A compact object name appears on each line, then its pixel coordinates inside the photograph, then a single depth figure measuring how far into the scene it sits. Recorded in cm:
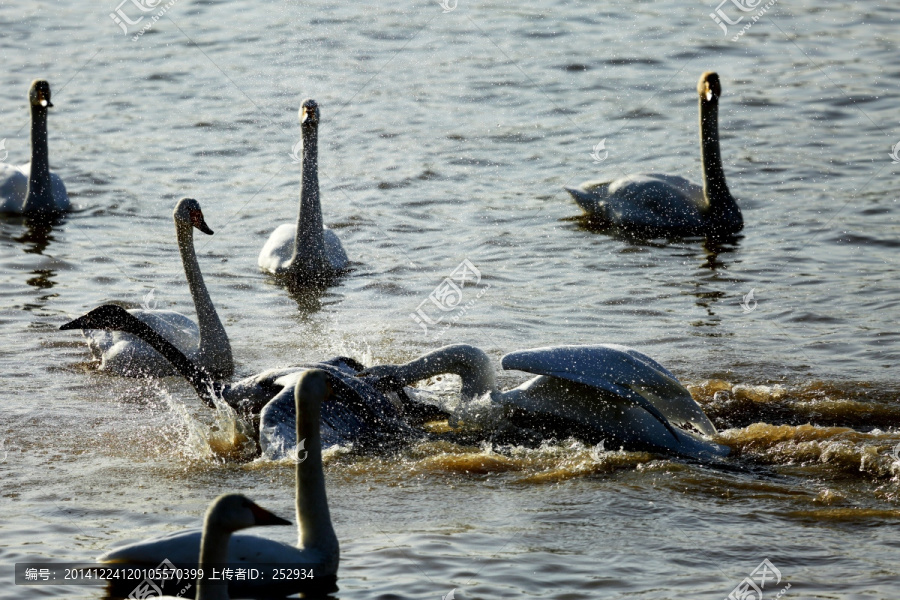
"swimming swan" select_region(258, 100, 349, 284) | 2092
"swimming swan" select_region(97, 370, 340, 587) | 955
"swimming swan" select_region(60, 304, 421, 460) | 1317
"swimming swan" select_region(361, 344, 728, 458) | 1305
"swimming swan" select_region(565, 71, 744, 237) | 2320
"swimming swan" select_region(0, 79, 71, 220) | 2458
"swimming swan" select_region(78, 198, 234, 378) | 1666
